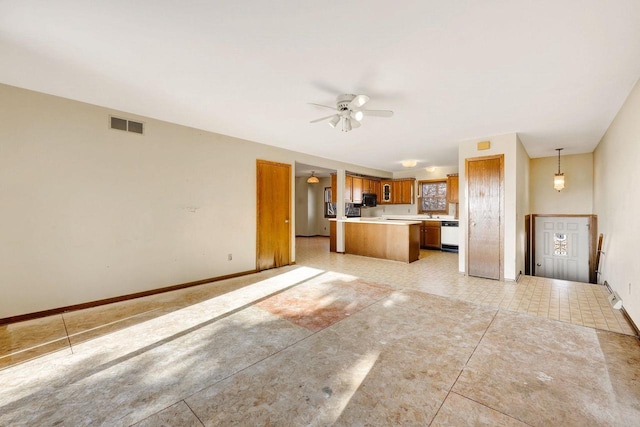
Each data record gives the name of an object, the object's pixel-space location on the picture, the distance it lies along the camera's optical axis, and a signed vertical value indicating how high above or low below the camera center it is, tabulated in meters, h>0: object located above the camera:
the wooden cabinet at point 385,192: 8.79 +0.64
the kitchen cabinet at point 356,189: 7.61 +0.65
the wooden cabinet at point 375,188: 8.41 +0.75
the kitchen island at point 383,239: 6.01 -0.70
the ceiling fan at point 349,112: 2.88 +1.16
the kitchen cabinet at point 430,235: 7.78 -0.73
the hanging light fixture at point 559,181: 5.78 +0.64
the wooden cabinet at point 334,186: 7.34 +0.71
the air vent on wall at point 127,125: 3.47 +1.20
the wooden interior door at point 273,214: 5.16 -0.06
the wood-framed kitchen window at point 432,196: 8.27 +0.47
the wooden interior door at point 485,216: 4.45 -0.10
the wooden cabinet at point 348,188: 7.33 +0.64
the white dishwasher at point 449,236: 7.34 -0.73
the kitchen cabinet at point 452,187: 7.67 +0.69
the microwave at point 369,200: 8.13 +0.35
